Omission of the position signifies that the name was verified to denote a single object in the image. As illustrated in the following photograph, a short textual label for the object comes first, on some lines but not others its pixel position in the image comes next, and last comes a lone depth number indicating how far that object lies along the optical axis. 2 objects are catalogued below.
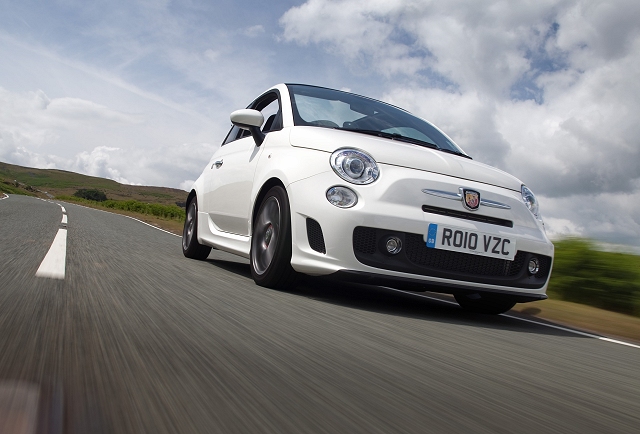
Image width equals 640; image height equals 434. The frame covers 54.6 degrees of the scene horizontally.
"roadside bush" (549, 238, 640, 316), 5.94
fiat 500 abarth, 3.92
